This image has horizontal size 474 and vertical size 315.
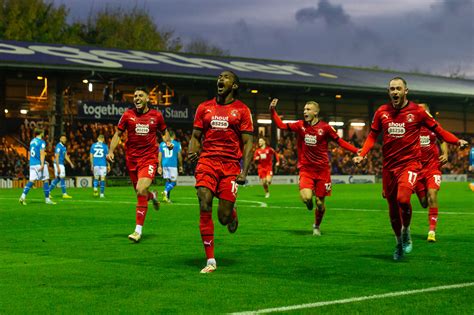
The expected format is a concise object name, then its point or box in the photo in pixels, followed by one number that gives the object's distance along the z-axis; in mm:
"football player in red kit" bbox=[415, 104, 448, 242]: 15344
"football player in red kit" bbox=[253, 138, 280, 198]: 35875
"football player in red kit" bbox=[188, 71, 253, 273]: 10625
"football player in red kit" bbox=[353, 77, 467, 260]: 11547
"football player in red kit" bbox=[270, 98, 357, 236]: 15891
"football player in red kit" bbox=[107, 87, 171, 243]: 15195
